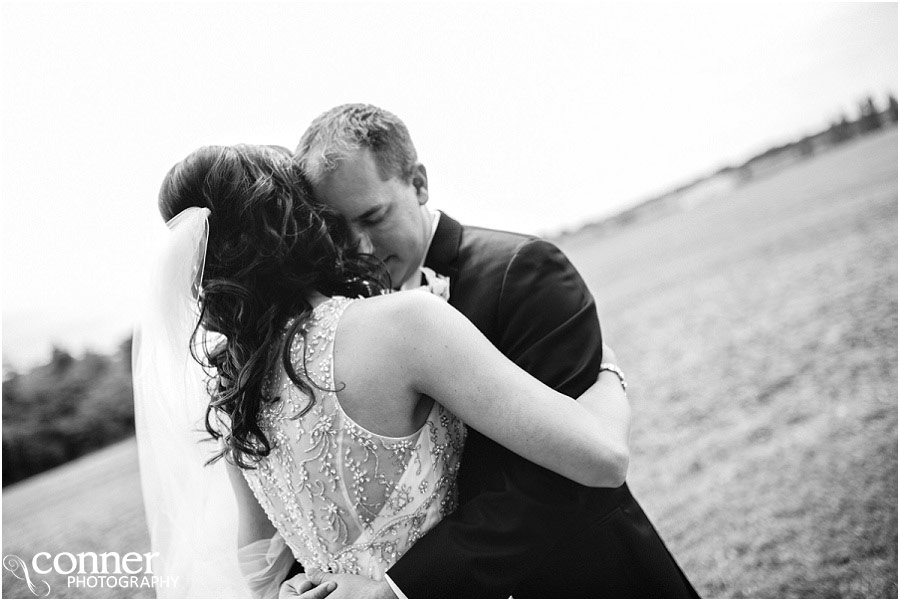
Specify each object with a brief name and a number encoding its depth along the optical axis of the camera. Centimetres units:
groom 98
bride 90
